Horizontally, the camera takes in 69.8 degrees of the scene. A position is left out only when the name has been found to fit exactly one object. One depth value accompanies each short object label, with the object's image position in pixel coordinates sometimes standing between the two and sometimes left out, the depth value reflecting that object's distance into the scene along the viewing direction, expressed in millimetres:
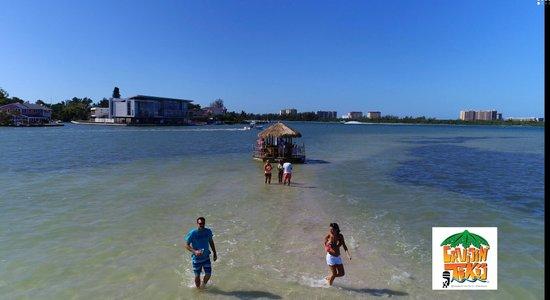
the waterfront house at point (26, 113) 119000
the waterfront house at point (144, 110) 138625
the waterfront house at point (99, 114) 154988
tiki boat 30750
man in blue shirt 8227
